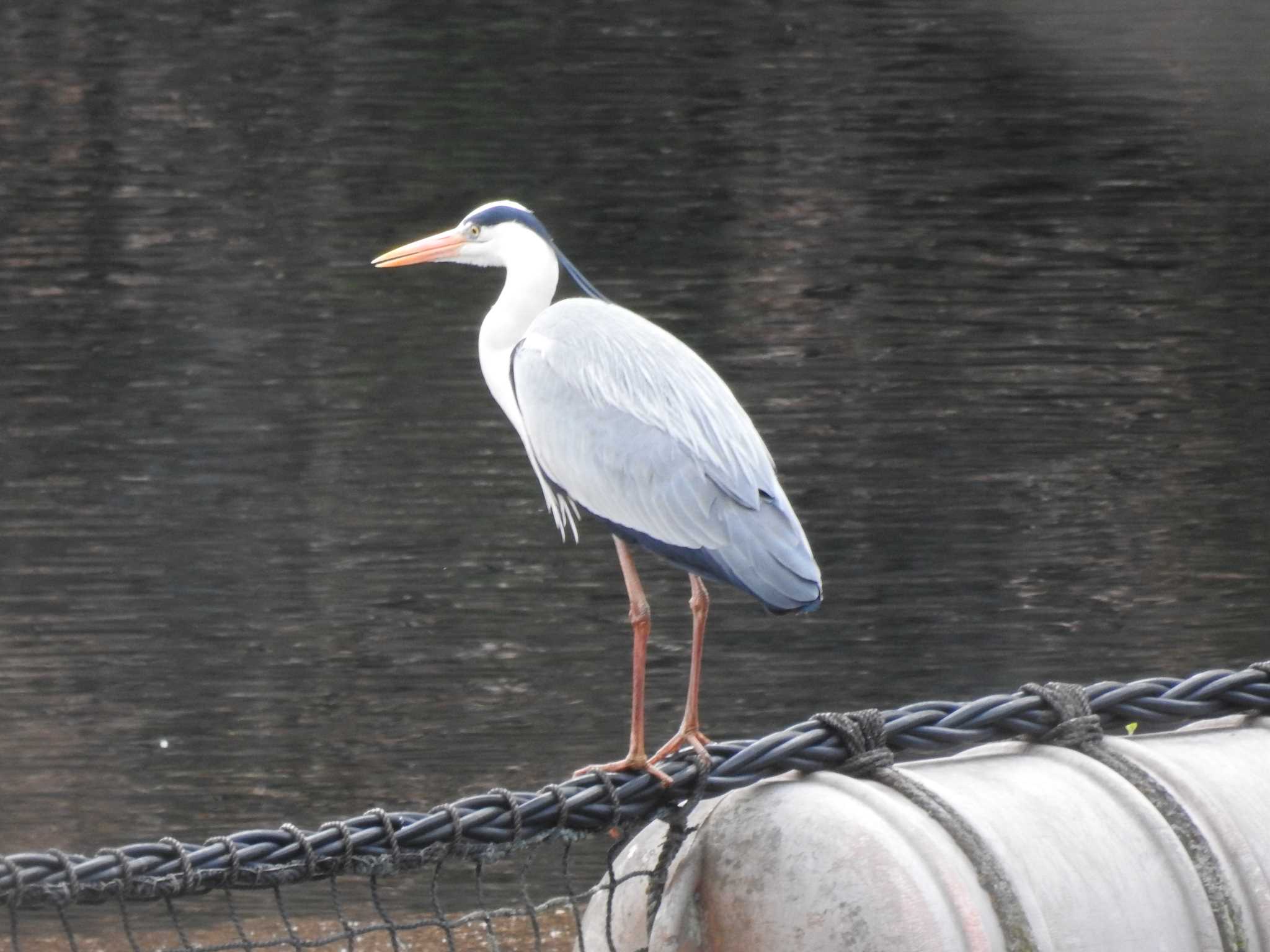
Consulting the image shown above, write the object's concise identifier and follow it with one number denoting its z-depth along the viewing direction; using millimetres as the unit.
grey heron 29687
